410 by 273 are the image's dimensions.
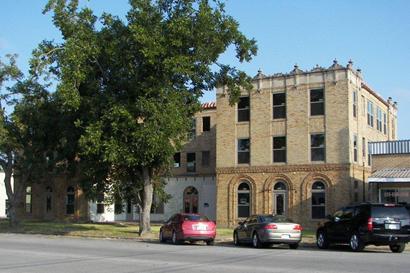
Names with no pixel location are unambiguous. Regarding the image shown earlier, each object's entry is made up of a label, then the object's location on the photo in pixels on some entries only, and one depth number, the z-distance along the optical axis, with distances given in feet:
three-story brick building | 123.65
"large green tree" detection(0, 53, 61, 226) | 118.42
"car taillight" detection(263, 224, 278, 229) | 75.46
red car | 82.99
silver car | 75.04
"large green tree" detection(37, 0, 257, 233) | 93.50
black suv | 68.39
